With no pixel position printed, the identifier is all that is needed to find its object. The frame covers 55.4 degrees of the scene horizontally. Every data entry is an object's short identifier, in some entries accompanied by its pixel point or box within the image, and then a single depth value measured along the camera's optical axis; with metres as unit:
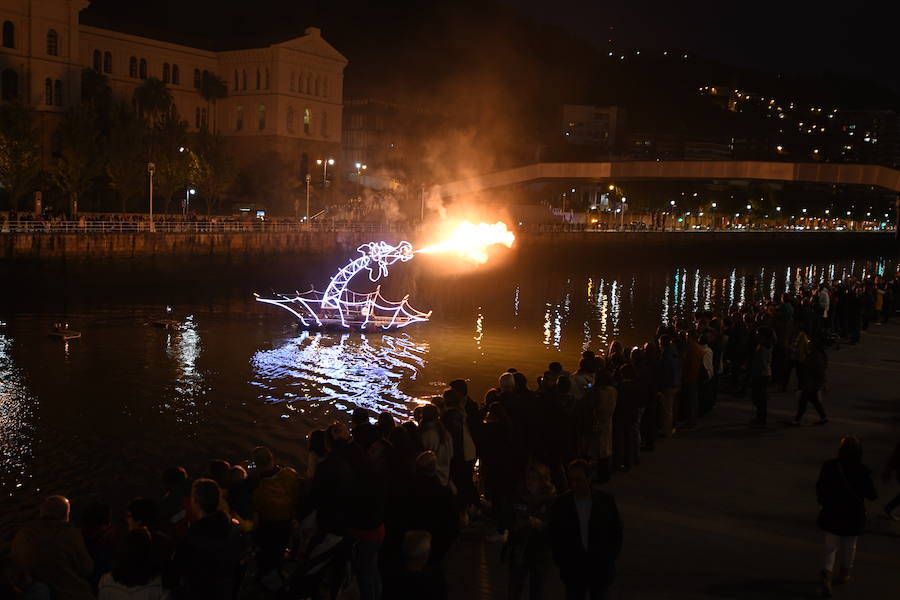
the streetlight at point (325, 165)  85.90
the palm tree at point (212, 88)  90.38
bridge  56.06
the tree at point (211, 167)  73.38
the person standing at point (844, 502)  7.88
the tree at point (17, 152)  59.21
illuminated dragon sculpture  35.44
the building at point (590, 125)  162.38
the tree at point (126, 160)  65.38
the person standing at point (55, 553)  6.00
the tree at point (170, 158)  68.81
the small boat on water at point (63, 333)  31.89
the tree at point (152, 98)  82.25
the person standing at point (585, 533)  6.55
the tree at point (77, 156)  62.28
